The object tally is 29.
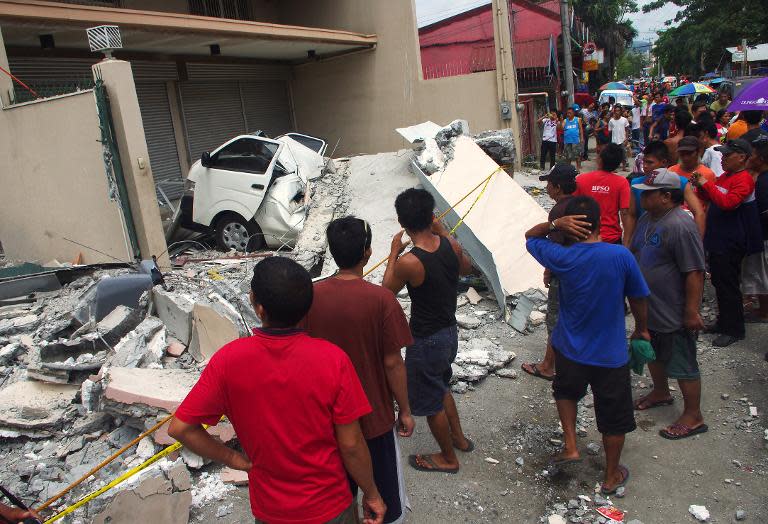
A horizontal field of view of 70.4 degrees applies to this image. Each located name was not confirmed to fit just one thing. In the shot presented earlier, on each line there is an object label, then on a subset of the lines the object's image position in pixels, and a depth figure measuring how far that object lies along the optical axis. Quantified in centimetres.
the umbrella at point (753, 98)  685
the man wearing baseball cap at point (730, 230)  420
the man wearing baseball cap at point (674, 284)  313
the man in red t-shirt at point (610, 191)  419
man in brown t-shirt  215
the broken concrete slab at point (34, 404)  387
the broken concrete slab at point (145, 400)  351
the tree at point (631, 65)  6600
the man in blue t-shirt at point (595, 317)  265
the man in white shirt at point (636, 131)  1405
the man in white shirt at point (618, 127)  1301
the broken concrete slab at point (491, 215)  555
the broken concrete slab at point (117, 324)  476
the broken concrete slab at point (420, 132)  819
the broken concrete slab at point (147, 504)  292
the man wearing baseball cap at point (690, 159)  437
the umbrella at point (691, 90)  1721
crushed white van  790
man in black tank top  286
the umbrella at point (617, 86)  2300
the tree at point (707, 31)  2459
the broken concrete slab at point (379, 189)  718
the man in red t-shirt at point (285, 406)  162
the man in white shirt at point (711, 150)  541
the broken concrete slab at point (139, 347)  427
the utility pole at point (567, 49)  1630
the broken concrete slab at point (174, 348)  466
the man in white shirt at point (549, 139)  1257
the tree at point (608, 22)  3094
